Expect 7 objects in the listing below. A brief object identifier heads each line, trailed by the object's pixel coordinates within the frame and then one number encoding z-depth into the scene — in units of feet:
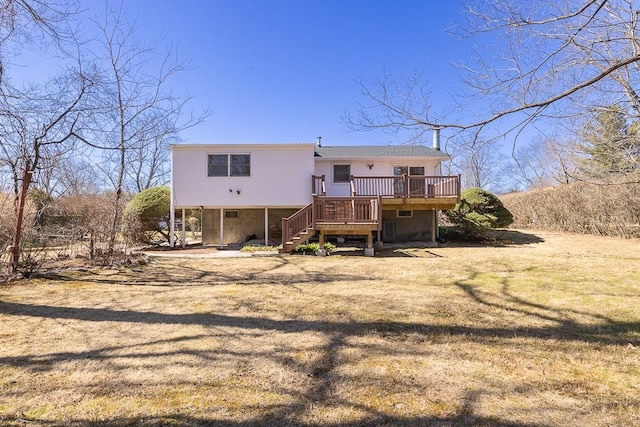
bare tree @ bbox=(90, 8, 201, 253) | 28.94
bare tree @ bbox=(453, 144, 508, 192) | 107.76
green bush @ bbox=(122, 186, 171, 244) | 43.83
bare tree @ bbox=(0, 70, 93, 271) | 20.66
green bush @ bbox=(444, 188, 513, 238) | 42.47
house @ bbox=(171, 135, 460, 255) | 36.19
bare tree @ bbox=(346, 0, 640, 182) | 13.34
